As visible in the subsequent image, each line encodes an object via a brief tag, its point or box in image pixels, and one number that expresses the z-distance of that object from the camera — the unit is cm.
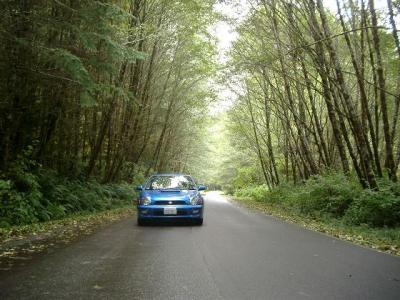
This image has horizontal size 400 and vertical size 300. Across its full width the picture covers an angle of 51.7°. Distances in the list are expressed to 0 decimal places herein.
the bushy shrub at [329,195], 1467
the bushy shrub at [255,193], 3219
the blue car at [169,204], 1167
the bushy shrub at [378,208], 1188
